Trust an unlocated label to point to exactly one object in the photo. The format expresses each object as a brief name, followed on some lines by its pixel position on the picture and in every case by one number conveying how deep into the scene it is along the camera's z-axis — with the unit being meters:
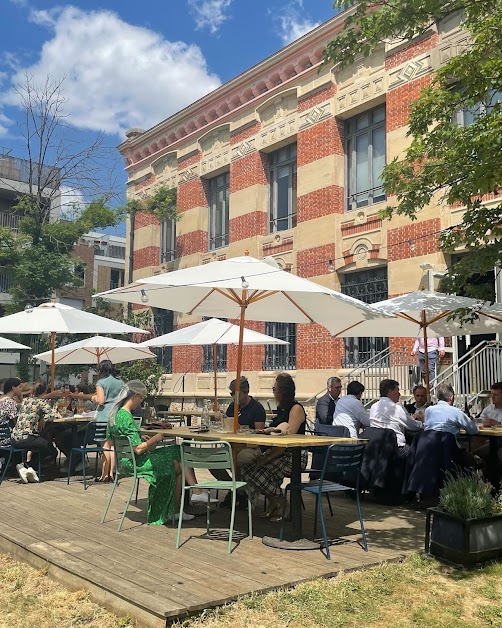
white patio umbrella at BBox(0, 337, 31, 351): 13.39
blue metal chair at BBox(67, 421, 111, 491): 9.39
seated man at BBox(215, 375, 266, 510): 7.00
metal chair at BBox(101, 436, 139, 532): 6.59
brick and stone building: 14.91
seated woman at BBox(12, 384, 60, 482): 9.33
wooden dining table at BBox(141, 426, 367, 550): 5.88
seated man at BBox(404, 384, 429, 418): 10.13
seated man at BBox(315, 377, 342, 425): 9.10
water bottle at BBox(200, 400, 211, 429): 7.55
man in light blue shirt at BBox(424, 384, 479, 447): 7.43
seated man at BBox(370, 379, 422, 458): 8.20
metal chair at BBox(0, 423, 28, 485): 9.14
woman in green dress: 6.70
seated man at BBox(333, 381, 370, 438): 8.34
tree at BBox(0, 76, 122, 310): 24.23
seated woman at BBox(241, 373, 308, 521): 6.83
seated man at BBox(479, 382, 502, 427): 8.98
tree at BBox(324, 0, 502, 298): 6.77
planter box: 5.29
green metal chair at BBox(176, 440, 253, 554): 5.89
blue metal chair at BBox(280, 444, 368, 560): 5.82
